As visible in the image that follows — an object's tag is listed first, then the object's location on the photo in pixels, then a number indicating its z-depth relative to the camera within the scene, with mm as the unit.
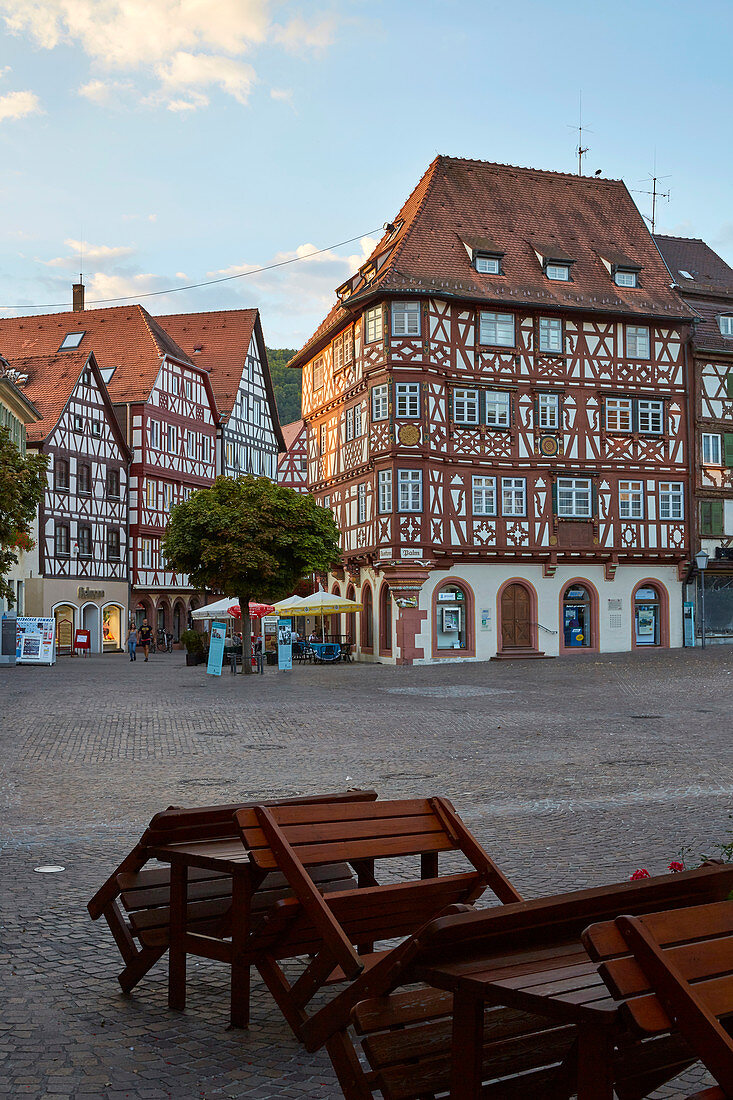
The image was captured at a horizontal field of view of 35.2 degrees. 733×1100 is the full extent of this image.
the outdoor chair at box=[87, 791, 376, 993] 4863
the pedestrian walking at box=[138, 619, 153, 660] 49538
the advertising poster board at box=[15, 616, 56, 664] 38812
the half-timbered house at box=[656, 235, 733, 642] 44562
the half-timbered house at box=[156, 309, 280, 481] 70812
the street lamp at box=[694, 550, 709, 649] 42656
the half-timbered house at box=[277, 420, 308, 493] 81438
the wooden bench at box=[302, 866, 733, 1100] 3006
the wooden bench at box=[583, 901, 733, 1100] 2436
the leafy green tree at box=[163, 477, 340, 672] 33594
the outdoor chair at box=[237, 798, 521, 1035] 4109
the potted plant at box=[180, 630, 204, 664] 39906
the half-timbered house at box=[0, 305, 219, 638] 61500
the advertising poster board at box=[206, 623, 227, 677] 32000
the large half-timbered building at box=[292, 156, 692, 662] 39969
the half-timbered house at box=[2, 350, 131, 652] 54531
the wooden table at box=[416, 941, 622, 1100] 2715
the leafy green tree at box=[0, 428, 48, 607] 26922
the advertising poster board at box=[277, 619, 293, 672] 34750
